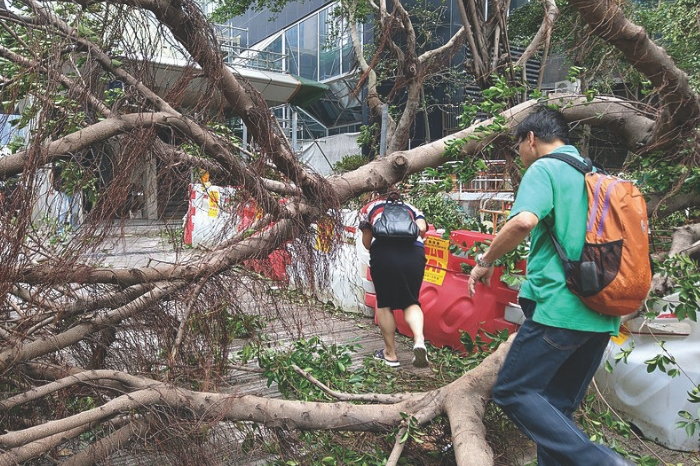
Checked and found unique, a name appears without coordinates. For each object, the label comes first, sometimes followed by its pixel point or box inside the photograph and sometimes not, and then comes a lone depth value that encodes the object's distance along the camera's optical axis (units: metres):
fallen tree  2.52
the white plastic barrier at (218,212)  3.25
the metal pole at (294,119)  12.94
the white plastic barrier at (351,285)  5.69
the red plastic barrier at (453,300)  4.71
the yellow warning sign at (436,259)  5.48
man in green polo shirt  2.23
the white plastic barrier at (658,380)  3.33
